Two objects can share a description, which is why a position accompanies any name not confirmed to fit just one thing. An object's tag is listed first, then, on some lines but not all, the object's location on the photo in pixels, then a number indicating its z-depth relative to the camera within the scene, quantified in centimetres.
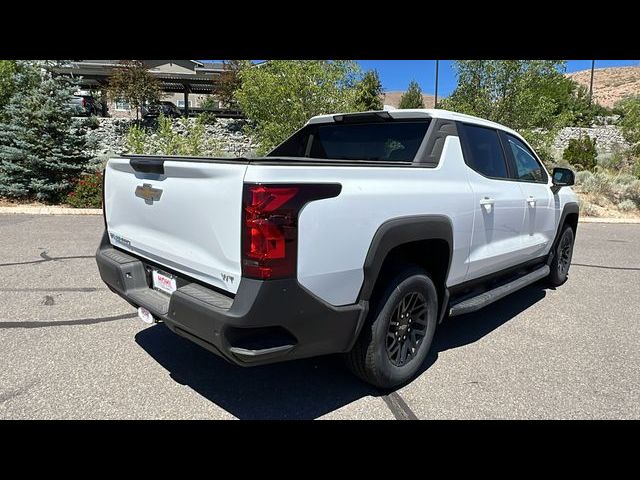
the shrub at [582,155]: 1889
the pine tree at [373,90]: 1282
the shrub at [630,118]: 1292
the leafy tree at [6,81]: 1386
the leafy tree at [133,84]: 2744
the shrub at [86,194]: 1152
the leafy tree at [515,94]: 1344
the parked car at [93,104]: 2967
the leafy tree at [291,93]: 1123
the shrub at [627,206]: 1345
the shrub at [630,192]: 1438
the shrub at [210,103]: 3655
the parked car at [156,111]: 2880
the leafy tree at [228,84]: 2938
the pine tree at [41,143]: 1161
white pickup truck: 218
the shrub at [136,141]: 1264
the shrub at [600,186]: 1447
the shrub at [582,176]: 1525
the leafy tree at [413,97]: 4295
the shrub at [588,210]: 1294
